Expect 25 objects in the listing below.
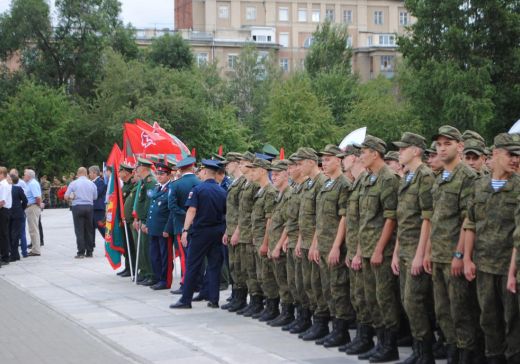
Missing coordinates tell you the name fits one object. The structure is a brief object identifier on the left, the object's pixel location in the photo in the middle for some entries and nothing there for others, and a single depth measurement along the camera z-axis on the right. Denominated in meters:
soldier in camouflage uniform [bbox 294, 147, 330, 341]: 10.72
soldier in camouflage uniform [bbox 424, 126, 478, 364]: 8.38
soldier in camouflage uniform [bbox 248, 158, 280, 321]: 12.10
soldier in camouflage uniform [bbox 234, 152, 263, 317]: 12.61
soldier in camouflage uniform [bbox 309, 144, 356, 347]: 10.15
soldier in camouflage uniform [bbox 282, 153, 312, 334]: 11.17
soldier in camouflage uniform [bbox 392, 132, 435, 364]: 8.77
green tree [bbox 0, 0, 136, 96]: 73.44
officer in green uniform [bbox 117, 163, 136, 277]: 17.64
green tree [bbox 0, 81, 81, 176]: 65.69
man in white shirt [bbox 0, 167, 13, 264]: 20.72
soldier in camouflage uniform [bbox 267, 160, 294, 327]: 11.62
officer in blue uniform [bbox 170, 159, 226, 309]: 13.16
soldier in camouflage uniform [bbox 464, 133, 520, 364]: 7.89
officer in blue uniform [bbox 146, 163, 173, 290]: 15.85
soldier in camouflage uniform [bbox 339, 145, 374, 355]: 9.71
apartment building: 101.25
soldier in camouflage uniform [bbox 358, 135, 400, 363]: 9.34
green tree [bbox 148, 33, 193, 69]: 80.56
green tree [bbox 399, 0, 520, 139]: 51.16
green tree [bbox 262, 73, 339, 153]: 69.94
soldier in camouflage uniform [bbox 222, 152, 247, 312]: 12.99
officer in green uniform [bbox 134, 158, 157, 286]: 16.66
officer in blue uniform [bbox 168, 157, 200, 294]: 14.61
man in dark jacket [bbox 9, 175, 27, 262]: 21.75
